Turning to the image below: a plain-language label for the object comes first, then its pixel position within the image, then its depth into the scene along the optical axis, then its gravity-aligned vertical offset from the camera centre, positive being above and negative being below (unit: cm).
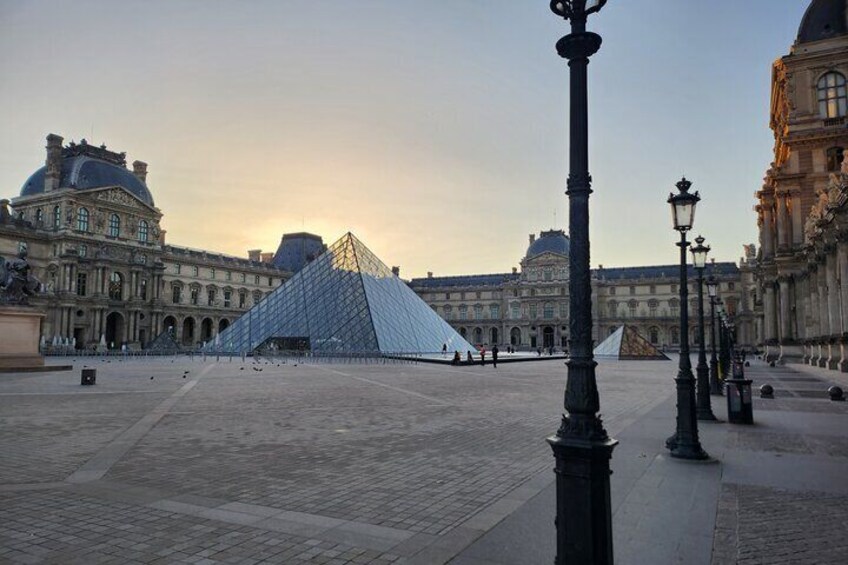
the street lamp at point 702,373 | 1008 -68
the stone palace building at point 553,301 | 8319 +470
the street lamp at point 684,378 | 688 -55
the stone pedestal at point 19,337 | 2148 -38
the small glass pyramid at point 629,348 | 4469 -124
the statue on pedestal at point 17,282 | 2205 +166
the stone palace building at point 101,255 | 5444 +723
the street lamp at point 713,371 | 1458 -95
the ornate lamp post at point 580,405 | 307 -40
